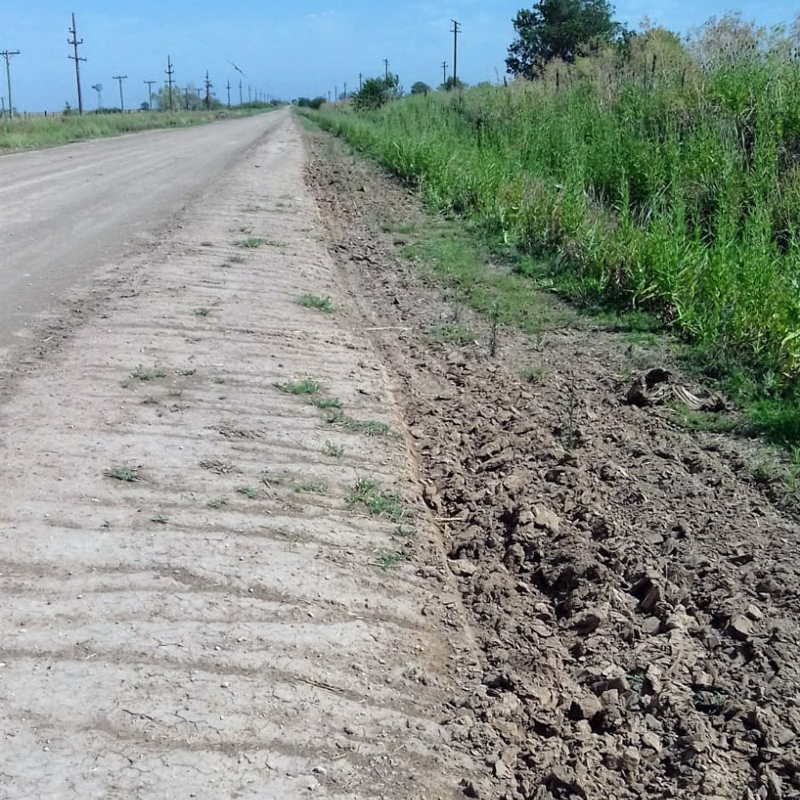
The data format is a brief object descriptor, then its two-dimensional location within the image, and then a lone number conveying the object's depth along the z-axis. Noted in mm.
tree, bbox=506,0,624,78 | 39875
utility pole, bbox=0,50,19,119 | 67438
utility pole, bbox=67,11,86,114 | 64812
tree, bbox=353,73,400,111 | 37812
